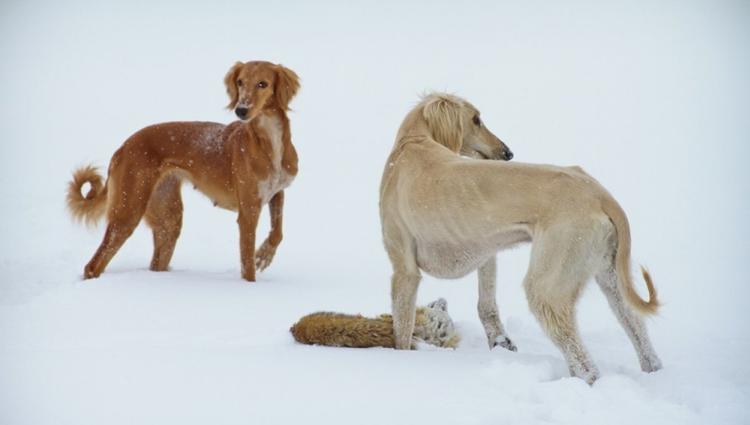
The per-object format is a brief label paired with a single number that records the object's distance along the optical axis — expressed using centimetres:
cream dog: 691
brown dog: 1330
